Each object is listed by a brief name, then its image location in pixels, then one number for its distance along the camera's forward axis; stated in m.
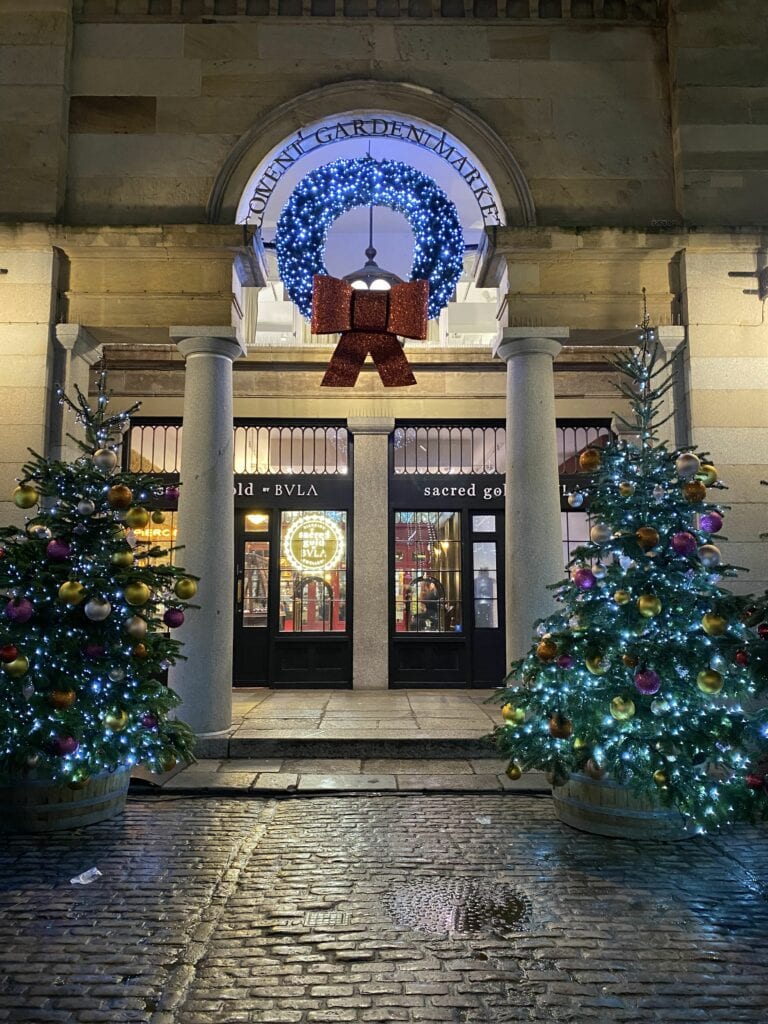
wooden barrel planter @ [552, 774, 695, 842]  5.09
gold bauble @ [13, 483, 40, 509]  5.57
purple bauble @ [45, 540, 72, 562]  5.36
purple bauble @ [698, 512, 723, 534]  5.35
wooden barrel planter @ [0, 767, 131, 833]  5.25
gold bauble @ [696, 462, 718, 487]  5.47
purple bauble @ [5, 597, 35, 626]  5.01
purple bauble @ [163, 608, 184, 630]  5.85
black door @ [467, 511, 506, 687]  11.92
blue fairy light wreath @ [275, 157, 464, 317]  8.43
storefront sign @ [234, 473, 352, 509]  11.97
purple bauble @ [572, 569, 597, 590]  5.36
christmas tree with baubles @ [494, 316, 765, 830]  4.89
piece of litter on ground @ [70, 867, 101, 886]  4.37
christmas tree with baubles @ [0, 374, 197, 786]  5.09
